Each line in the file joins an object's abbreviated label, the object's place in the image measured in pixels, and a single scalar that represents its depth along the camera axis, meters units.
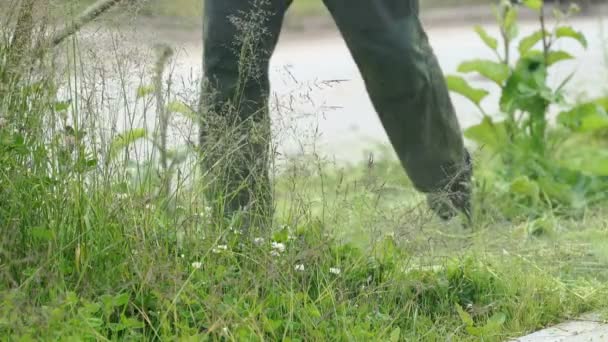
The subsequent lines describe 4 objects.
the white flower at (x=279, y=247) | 6.61
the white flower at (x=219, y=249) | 6.52
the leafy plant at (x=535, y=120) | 9.77
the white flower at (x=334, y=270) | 6.66
